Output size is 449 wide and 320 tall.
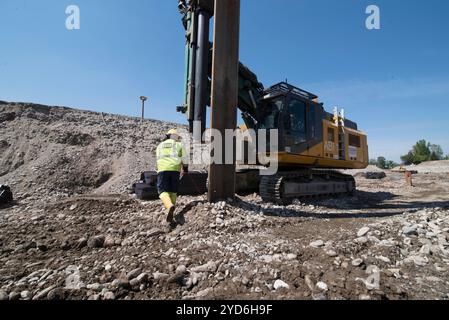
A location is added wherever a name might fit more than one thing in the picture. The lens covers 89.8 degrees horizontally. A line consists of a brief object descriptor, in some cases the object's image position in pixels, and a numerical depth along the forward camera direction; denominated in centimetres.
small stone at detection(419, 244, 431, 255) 275
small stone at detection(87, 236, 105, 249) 311
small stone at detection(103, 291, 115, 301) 196
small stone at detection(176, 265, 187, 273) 235
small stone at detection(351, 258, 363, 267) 251
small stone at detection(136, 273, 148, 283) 218
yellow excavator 491
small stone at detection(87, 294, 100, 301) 195
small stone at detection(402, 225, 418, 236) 335
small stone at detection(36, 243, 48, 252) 303
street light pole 1789
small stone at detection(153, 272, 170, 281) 223
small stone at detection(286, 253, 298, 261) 268
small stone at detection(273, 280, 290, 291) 211
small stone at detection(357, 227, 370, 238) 344
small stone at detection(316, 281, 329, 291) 206
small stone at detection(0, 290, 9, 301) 195
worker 420
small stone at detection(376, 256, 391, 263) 259
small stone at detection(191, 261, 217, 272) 239
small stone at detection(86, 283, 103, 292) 208
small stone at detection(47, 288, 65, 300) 197
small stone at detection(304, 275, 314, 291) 209
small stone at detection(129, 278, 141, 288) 213
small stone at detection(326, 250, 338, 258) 275
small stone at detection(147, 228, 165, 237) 339
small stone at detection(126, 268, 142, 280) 226
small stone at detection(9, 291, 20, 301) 197
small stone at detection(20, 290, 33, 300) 200
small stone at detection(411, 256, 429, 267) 253
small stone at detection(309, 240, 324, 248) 308
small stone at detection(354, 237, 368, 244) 315
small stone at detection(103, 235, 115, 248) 312
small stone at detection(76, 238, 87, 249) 312
